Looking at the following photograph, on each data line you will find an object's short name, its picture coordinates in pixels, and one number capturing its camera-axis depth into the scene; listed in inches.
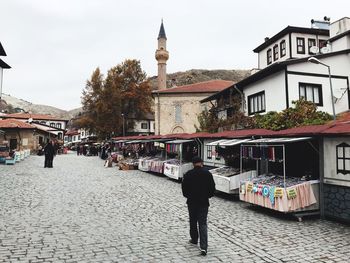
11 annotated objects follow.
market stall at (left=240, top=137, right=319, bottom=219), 358.3
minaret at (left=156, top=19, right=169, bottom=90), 2541.8
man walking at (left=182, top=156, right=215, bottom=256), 243.0
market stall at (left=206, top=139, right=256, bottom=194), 486.3
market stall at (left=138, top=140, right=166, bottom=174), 856.9
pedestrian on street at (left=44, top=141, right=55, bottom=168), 955.0
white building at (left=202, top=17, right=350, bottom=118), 698.2
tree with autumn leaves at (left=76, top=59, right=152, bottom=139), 2066.9
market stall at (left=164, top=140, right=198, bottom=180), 708.7
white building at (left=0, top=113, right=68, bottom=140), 2996.1
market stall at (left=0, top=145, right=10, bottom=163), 1046.4
